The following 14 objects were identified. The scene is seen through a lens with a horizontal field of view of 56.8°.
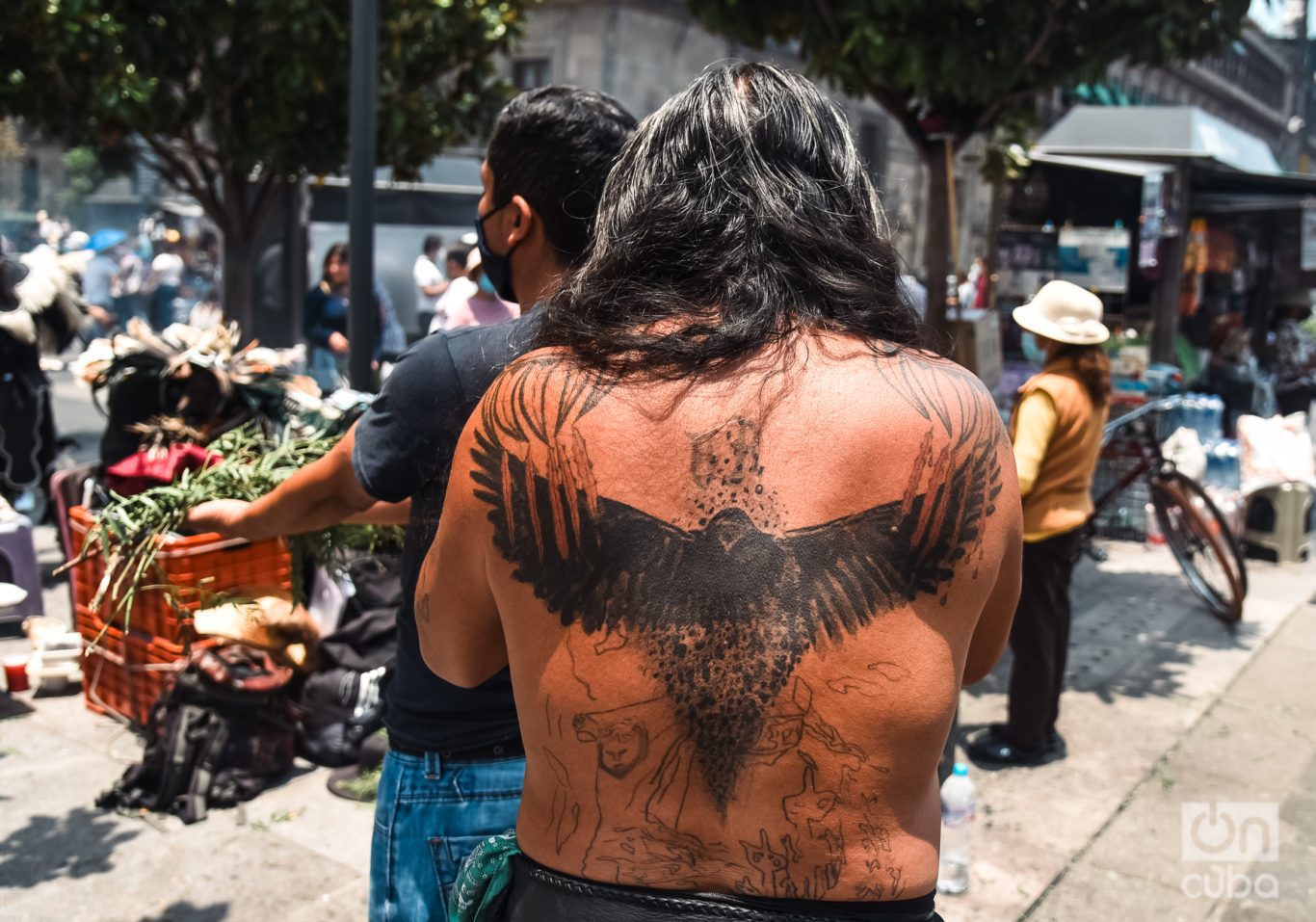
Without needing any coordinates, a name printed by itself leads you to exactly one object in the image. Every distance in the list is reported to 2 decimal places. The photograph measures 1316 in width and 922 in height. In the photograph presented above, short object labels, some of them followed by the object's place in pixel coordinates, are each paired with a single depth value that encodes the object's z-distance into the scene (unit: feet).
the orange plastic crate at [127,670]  13.93
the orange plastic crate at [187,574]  12.91
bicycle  21.59
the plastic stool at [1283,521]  27.50
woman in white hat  14.84
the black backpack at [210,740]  13.05
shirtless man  4.34
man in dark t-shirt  6.24
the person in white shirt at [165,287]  60.39
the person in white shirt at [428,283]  40.60
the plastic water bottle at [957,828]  12.36
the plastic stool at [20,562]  17.74
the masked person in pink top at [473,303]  20.75
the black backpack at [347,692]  14.30
